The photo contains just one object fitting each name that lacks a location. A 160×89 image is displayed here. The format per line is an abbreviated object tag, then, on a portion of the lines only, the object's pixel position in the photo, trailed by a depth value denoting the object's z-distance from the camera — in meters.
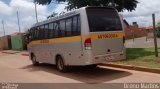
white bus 6.29
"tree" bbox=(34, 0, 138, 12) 10.38
